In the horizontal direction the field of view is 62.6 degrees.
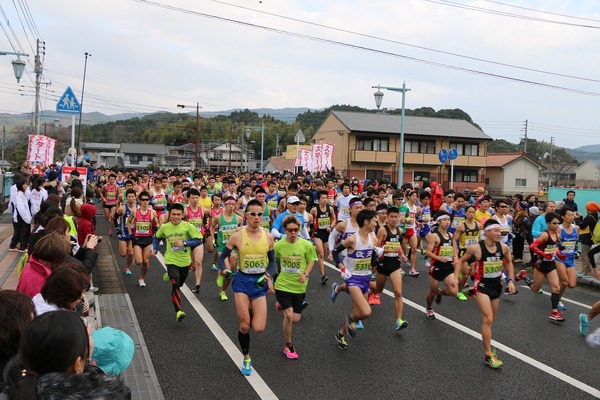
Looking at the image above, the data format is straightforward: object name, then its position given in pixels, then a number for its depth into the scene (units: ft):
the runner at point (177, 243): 26.30
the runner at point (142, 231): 32.91
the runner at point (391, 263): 24.66
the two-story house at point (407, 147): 158.51
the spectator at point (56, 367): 6.94
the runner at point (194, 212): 35.04
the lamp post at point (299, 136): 164.64
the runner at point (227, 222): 31.96
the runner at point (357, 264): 22.25
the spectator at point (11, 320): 8.12
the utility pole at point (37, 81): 104.85
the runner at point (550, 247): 28.09
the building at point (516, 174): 170.50
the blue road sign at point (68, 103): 50.47
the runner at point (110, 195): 53.01
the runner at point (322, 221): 37.63
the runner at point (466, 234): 30.35
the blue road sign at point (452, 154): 68.44
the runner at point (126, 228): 35.76
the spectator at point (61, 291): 11.24
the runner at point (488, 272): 20.79
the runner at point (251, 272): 19.56
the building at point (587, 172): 253.44
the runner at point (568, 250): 28.02
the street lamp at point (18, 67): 61.67
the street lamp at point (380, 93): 72.15
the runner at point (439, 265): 26.61
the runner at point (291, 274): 20.88
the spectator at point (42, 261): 13.87
